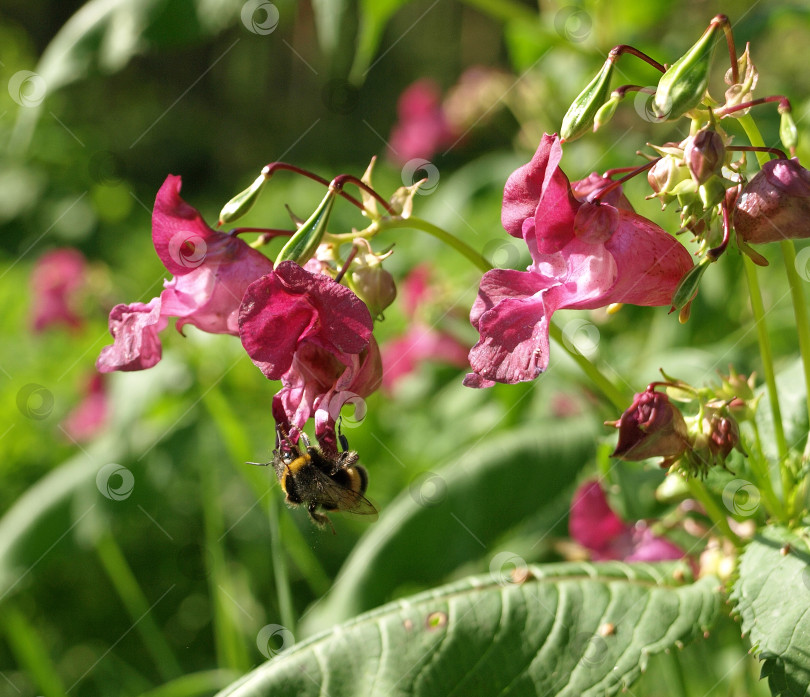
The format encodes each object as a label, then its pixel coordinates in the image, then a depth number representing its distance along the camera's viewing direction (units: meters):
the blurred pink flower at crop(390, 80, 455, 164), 1.66
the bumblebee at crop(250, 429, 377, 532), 0.51
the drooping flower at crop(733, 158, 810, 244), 0.44
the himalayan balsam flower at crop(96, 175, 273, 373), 0.48
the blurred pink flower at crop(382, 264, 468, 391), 0.94
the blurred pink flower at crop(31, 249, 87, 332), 1.23
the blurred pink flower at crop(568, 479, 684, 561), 0.60
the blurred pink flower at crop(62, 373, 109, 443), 1.08
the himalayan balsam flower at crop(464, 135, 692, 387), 0.46
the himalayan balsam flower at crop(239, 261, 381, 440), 0.46
